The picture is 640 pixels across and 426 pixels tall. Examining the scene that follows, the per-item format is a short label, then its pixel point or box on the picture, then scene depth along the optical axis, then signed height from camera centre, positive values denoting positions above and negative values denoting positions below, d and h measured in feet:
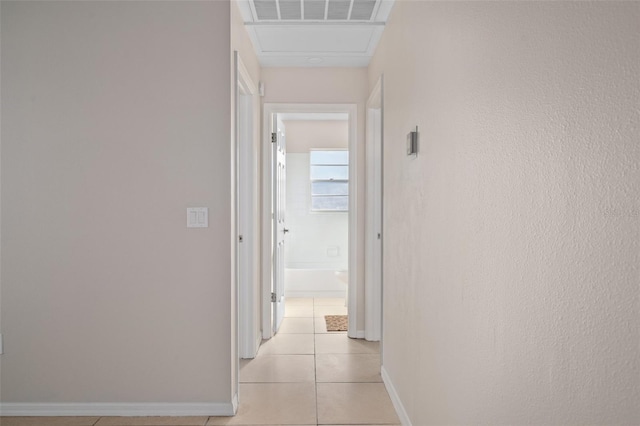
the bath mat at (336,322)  13.44 -3.58
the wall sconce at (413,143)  6.72 +1.08
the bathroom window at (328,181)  19.57 +1.38
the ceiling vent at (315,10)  8.55 +4.14
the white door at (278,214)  12.65 -0.08
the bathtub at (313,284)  17.84 -2.99
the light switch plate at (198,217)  7.91 -0.11
